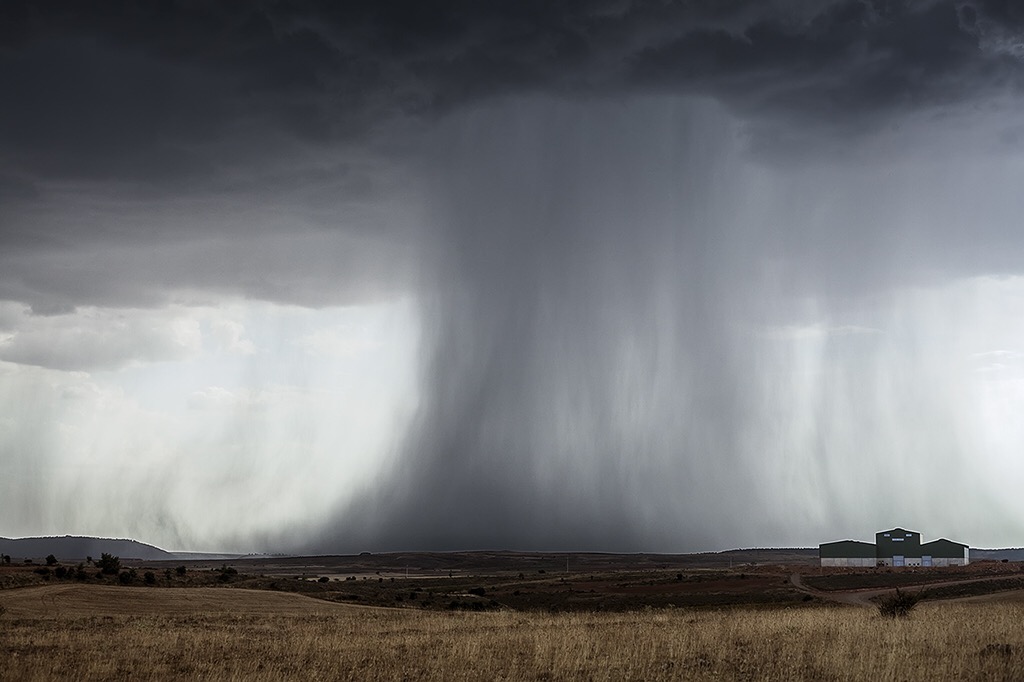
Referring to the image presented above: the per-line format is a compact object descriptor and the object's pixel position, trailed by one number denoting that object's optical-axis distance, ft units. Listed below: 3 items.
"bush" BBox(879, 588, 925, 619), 137.41
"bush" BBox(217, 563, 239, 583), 272.56
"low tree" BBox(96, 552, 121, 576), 262.47
